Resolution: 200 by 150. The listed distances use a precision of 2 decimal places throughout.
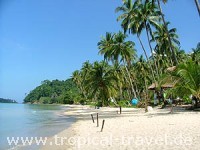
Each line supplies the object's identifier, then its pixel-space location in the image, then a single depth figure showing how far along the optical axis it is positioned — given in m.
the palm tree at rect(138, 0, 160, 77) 22.06
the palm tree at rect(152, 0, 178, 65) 18.10
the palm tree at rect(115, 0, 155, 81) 22.81
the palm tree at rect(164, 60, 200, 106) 12.53
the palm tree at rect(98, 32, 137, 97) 26.80
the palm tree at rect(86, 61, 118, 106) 24.69
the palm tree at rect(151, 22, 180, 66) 27.00
